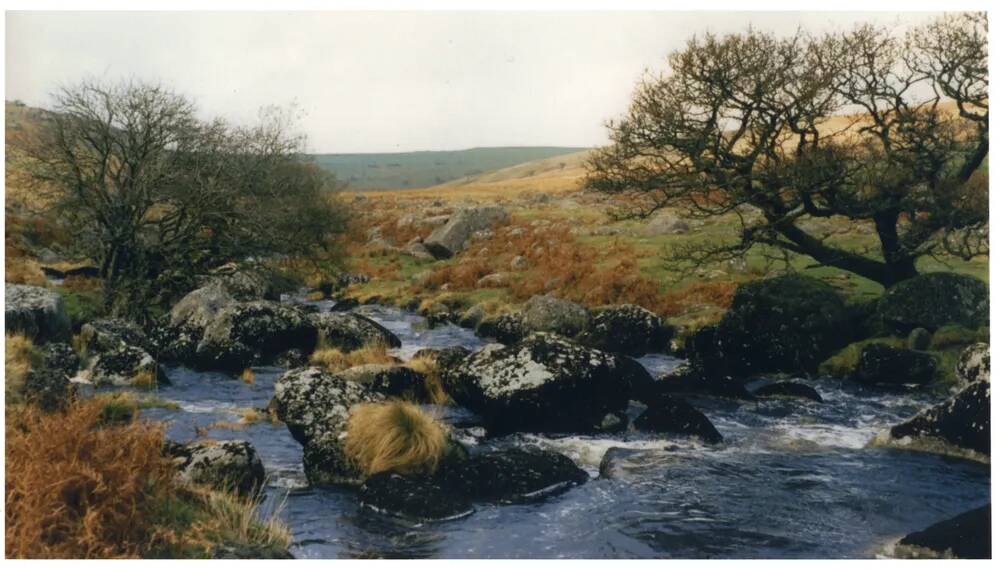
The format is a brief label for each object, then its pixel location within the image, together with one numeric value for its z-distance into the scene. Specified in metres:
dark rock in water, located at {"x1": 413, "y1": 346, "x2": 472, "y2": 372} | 14.48
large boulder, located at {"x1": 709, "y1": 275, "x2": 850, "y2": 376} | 15.23
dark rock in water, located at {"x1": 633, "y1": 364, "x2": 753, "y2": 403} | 13.71
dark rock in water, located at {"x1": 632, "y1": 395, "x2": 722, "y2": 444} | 11.30
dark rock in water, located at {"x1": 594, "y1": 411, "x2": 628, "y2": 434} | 11.65
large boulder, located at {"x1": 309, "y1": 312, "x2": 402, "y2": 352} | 16.84
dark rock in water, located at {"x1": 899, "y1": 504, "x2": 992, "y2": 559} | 7.81
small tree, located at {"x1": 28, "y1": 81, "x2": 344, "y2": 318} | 17.94
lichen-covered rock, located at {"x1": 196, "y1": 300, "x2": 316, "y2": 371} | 15.89
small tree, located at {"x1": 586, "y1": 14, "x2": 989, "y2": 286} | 13.44
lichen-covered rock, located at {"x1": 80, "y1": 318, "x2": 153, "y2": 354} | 14.39
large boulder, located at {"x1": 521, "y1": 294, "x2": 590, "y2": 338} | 17.42
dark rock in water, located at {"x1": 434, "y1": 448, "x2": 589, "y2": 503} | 8.95
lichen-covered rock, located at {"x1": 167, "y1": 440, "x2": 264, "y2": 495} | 8.43
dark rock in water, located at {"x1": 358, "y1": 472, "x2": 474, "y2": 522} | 8.30
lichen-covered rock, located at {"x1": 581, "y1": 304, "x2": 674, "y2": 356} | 16.69
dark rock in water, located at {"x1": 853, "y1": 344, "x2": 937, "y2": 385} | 13.35
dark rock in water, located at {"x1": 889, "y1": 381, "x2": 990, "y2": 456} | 9.83
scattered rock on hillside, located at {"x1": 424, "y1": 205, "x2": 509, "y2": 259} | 30.99
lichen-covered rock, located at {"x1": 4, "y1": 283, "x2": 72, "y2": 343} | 13.69
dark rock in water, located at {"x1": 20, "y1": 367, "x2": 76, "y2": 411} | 9.64
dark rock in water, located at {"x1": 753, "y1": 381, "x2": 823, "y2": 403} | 13.52
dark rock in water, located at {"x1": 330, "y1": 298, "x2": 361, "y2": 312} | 23.59
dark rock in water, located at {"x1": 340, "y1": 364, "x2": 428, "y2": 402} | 13.17
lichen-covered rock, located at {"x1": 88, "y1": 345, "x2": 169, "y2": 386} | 13.58
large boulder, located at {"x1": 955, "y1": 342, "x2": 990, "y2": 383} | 11.05
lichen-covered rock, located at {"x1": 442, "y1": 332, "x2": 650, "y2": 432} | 11.68
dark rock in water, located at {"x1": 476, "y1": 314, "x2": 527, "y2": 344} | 17.92
